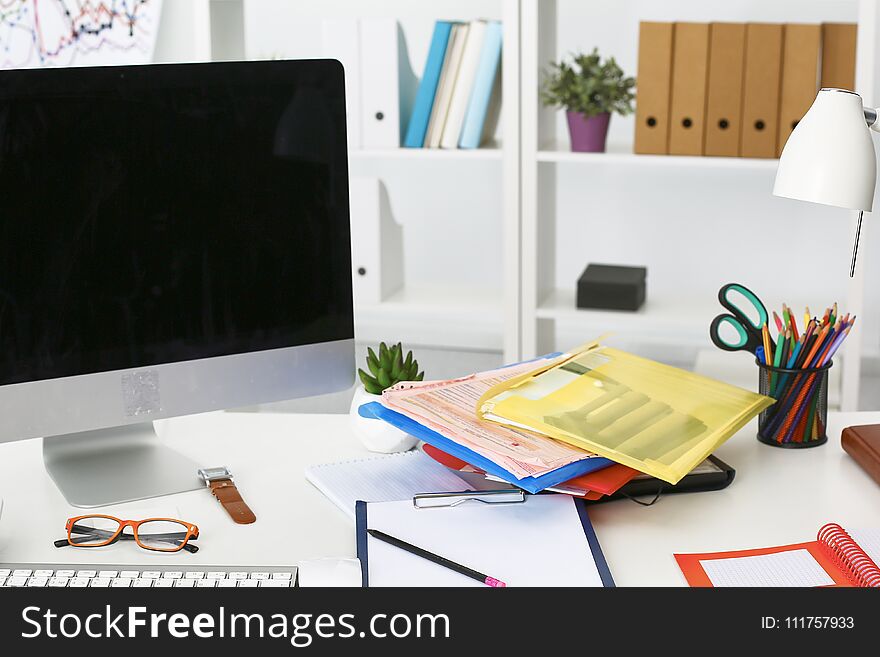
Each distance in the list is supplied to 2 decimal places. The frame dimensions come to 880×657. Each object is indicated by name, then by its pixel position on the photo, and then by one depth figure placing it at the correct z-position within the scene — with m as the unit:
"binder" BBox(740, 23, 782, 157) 2.47
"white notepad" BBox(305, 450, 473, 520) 1.20
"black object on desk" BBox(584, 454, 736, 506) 1.19
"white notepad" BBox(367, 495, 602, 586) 1.00
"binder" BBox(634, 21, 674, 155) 2.53
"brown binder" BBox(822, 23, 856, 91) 2.45
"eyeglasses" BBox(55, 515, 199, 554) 1.08
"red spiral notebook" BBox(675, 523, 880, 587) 1.00
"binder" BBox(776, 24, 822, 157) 2.45
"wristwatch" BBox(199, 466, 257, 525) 1.16
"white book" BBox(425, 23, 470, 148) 2.68
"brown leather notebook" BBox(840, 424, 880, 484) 1.24
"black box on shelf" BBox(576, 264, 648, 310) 2.73
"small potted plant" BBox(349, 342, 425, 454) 1.33
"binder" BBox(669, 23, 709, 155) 2.51
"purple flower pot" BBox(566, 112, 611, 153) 2.67
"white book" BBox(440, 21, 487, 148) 2.66
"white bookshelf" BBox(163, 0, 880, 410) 2.69
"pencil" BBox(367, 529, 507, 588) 0.98
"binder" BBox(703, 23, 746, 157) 2.50
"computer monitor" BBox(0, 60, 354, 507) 1.12
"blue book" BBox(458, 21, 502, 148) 2.63
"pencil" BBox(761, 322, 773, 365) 1.34
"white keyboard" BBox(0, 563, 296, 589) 0.97
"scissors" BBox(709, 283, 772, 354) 1.37
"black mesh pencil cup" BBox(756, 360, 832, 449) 1.33
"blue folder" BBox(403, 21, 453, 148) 2.67
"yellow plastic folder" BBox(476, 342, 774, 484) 1.16
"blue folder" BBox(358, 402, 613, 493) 1.10
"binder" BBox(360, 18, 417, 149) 2.68
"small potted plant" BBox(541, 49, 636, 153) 2.64
